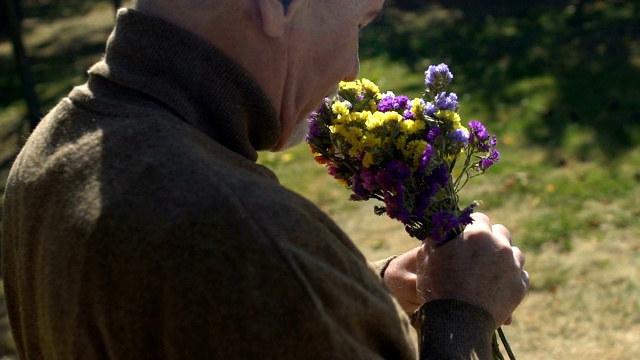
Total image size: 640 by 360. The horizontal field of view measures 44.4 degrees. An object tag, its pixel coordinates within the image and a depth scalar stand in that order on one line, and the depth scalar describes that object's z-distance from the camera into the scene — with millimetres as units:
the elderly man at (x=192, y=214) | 1251
